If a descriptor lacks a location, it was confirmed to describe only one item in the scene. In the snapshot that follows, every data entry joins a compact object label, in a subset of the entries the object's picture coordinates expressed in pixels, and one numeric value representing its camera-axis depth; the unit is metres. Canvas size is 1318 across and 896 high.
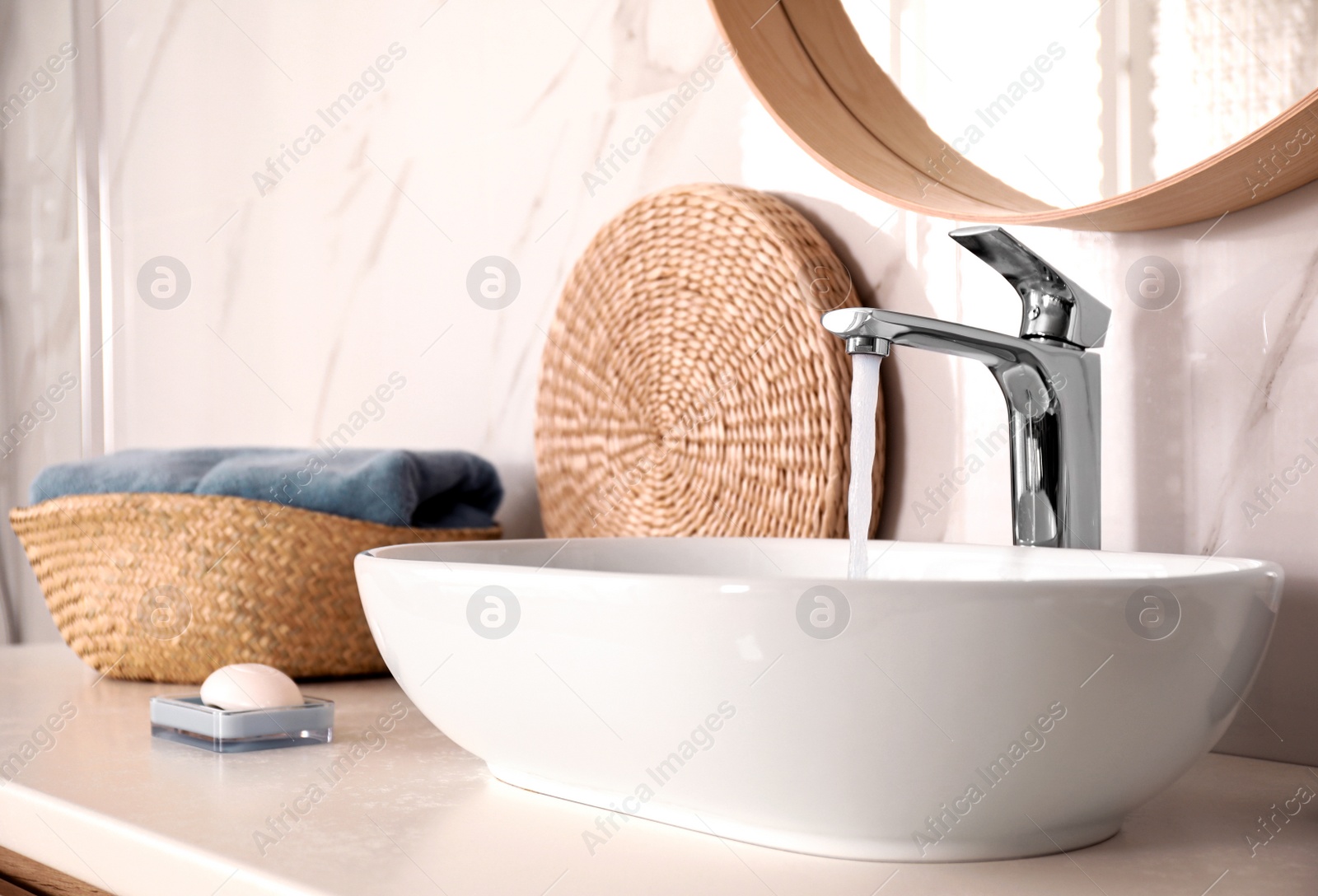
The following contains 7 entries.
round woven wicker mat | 2.14
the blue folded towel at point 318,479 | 2.25
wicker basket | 2.22
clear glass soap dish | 1.96
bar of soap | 1.98
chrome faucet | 1.91
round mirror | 1.88
